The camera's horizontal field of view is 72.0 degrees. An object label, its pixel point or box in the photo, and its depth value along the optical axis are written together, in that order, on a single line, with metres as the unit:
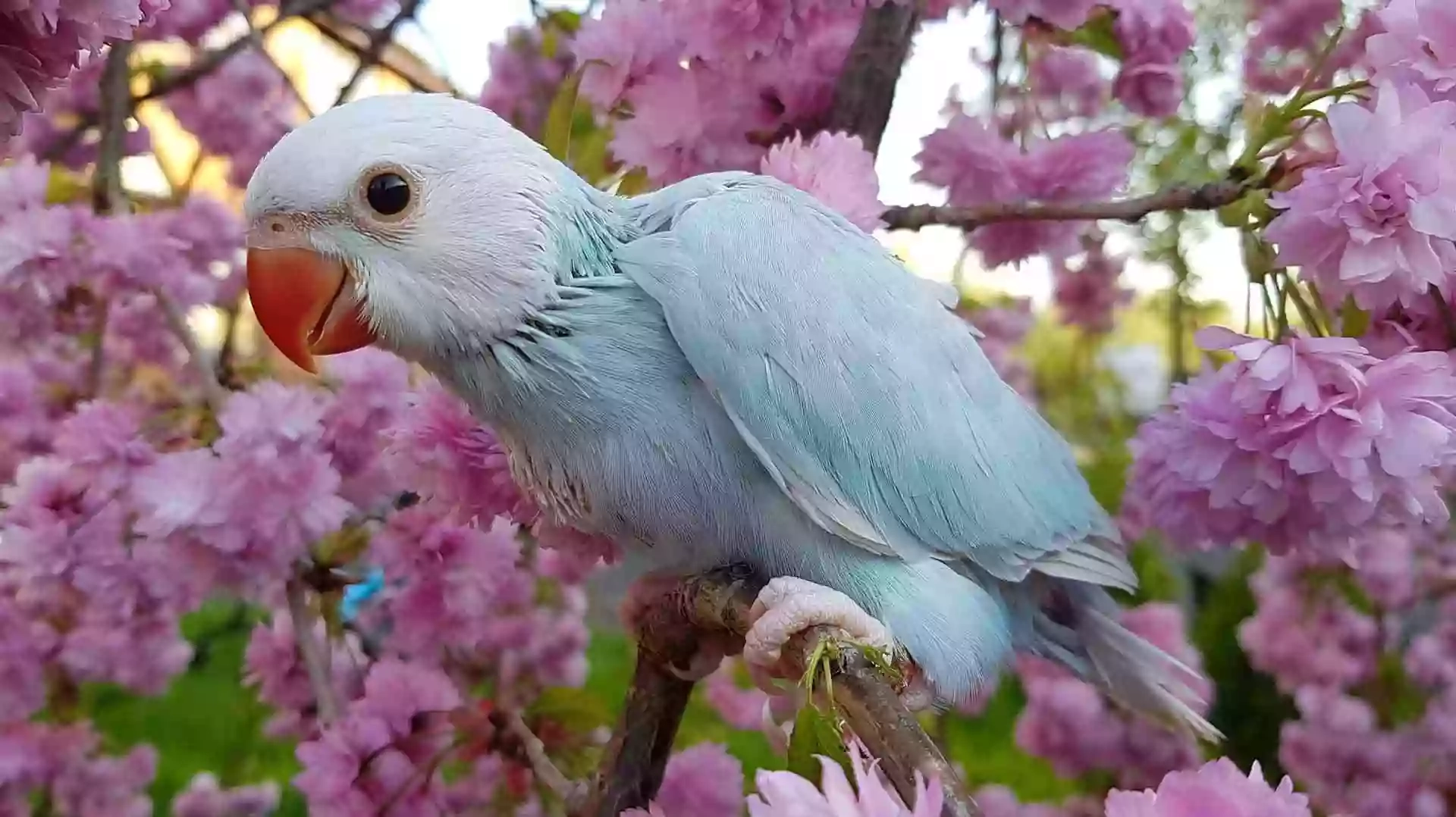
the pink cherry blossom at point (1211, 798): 0.29
